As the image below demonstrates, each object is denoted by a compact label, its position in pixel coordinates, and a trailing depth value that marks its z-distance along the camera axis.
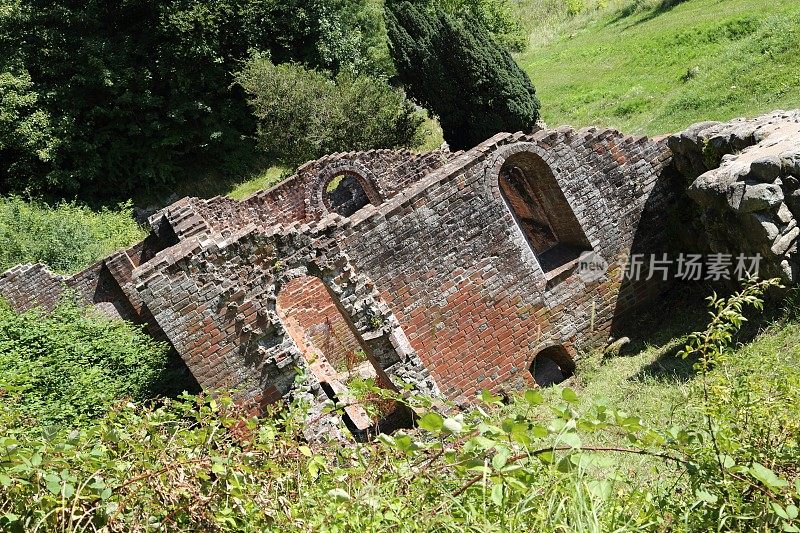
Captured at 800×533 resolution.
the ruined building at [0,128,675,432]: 9.05
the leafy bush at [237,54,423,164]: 23.39
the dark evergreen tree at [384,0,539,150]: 21.38
